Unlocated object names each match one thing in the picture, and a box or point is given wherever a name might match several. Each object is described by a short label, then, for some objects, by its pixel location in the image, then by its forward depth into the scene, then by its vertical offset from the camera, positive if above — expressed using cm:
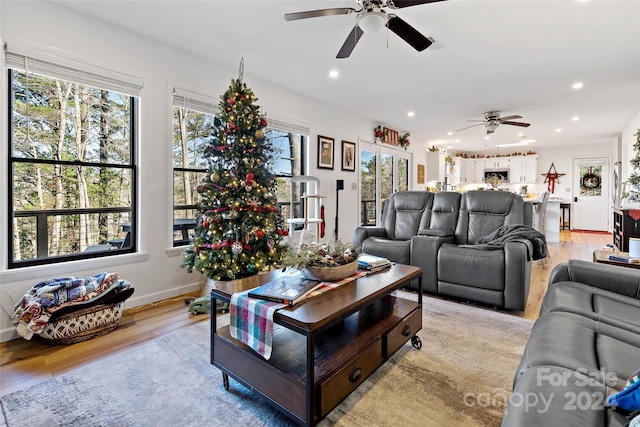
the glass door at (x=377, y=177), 637 +71
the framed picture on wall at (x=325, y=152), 512 +97
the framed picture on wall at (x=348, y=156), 567 +100
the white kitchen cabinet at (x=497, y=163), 1020 +155
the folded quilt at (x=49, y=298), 215 -65
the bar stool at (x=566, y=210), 917 -6
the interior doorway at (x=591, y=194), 862 +42
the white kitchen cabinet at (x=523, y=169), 962 +126
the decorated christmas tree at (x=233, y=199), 296 +10
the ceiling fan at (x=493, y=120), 536 +156
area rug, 148 -99
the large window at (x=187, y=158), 337 +58
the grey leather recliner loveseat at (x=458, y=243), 281 -37
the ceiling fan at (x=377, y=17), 203 +130
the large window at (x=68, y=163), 244 +40
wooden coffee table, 131 -73
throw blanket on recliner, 300 -29
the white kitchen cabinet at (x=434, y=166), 865 +123
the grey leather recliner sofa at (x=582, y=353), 83 -52
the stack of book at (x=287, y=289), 151 -43
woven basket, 221 -86
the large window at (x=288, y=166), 459 +67
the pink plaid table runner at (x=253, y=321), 142 -54
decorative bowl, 182 -38
